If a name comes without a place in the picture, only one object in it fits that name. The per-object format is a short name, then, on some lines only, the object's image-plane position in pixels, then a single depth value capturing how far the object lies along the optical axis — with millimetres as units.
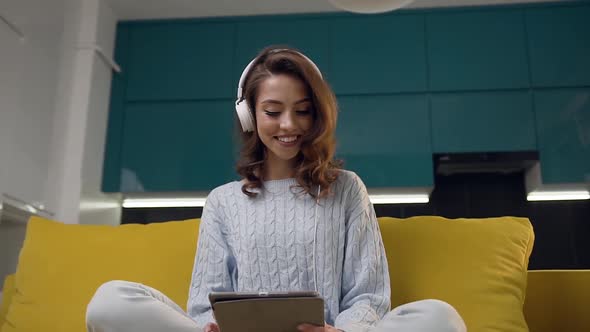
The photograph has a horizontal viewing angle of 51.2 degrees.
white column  3410
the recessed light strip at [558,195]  3561
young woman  1518
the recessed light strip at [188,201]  3666
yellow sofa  1651
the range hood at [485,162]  3412
